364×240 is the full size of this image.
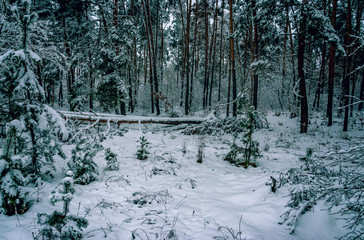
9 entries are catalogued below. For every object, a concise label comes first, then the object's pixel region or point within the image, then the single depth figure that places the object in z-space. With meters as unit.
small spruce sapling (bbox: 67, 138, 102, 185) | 3.69
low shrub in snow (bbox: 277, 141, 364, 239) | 2.00
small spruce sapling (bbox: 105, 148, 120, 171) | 4.57
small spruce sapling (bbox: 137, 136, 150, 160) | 5.40
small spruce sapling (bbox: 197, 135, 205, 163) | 5.53
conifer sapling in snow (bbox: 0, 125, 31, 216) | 2.25
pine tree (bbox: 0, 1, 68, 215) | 2.35
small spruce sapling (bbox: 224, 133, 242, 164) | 5.43
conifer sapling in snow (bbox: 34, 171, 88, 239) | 1.77
